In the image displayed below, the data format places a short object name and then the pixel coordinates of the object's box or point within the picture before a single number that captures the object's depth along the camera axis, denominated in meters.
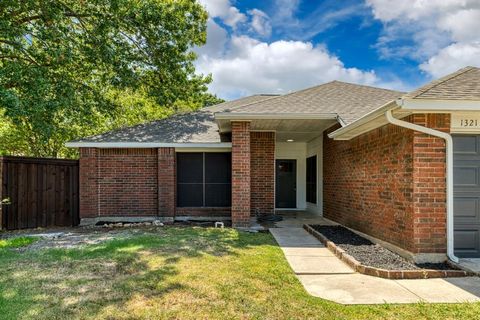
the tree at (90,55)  9.91
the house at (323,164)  5.55
